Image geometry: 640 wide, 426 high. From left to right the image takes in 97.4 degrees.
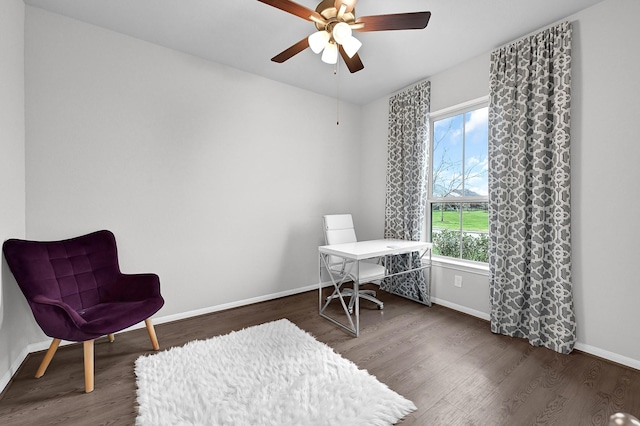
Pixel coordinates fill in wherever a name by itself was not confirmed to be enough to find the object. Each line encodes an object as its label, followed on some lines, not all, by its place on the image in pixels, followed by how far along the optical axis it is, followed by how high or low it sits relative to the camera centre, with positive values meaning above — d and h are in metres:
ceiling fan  1.69 +1.20
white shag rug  1.58 -1.14
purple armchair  1.78 -0.60
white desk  2.61 -0.40
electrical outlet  3.11 -0.78
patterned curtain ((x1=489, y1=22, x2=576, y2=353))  2.26 +0.17
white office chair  2.95 -0.61
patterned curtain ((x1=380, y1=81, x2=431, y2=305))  3.39 +0.40
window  3.09 +0.33
